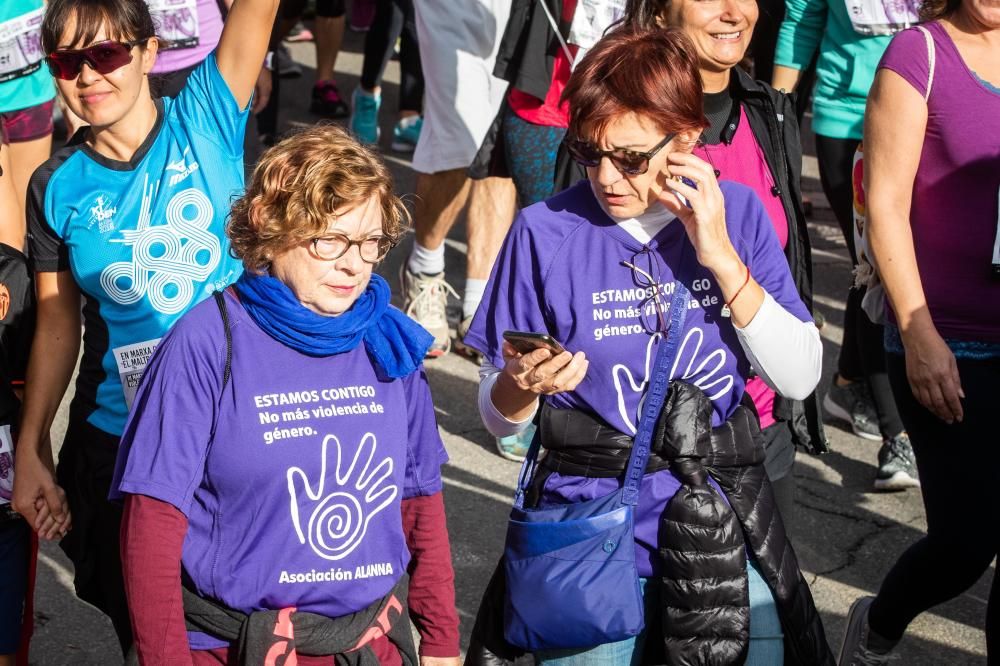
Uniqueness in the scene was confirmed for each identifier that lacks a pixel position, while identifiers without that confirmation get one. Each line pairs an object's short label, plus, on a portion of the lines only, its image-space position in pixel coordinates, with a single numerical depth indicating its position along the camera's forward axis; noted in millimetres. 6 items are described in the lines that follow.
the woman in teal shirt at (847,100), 10227
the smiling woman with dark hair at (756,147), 6672
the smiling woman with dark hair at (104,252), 6254
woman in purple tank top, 6539
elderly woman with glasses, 4875
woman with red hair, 5430
